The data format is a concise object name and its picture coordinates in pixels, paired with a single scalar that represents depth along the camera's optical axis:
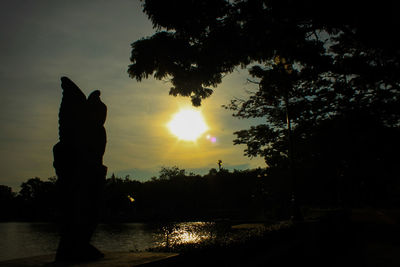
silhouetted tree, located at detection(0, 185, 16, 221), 101.20
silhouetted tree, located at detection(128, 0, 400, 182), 7.21
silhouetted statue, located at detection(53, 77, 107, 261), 7.16
